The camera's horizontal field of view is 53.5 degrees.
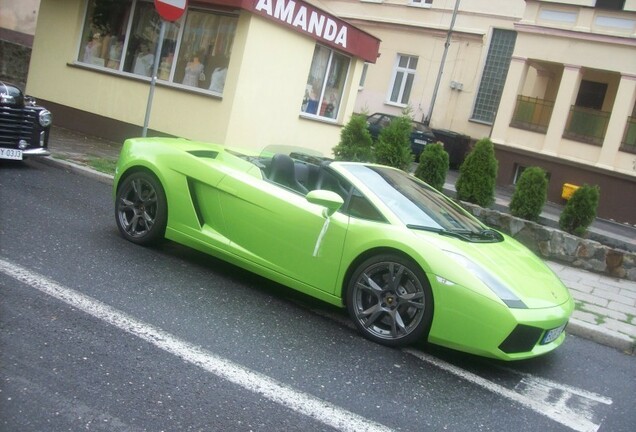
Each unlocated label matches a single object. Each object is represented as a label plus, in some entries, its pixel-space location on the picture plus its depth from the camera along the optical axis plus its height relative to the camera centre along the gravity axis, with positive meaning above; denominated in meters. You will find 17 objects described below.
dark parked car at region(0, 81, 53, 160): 8.69 -0.81
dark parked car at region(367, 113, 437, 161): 20.95 +0.77
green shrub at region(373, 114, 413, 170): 9.96 +0.09
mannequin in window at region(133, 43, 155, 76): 13.15 +0.66
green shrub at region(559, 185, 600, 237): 9.43 -0.24
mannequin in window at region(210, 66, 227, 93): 12.16 +0.59
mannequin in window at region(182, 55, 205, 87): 12.49 +0.62
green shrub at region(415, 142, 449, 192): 9.94 -0.09
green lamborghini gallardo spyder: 4.44 -0.78
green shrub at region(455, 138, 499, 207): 10.01 -0.06
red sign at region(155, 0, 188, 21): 8.62 +1.20
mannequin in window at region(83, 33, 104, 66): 13.75 +0.66
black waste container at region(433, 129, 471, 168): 21.67 +0.71
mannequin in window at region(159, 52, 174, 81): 12.78 +0.62
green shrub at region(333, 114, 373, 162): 10.22 +0.01
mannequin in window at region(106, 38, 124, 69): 13.52 +0.69
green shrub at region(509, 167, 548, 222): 9.86 -0.18
